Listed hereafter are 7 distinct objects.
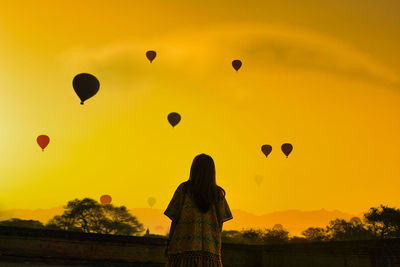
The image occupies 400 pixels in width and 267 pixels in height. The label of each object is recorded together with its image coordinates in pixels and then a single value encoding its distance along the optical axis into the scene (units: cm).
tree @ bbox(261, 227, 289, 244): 4594
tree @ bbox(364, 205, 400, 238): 3377
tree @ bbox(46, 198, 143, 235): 4516
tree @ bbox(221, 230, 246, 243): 4721
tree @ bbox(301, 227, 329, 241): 4492
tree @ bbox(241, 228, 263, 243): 4831
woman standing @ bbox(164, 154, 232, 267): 300
